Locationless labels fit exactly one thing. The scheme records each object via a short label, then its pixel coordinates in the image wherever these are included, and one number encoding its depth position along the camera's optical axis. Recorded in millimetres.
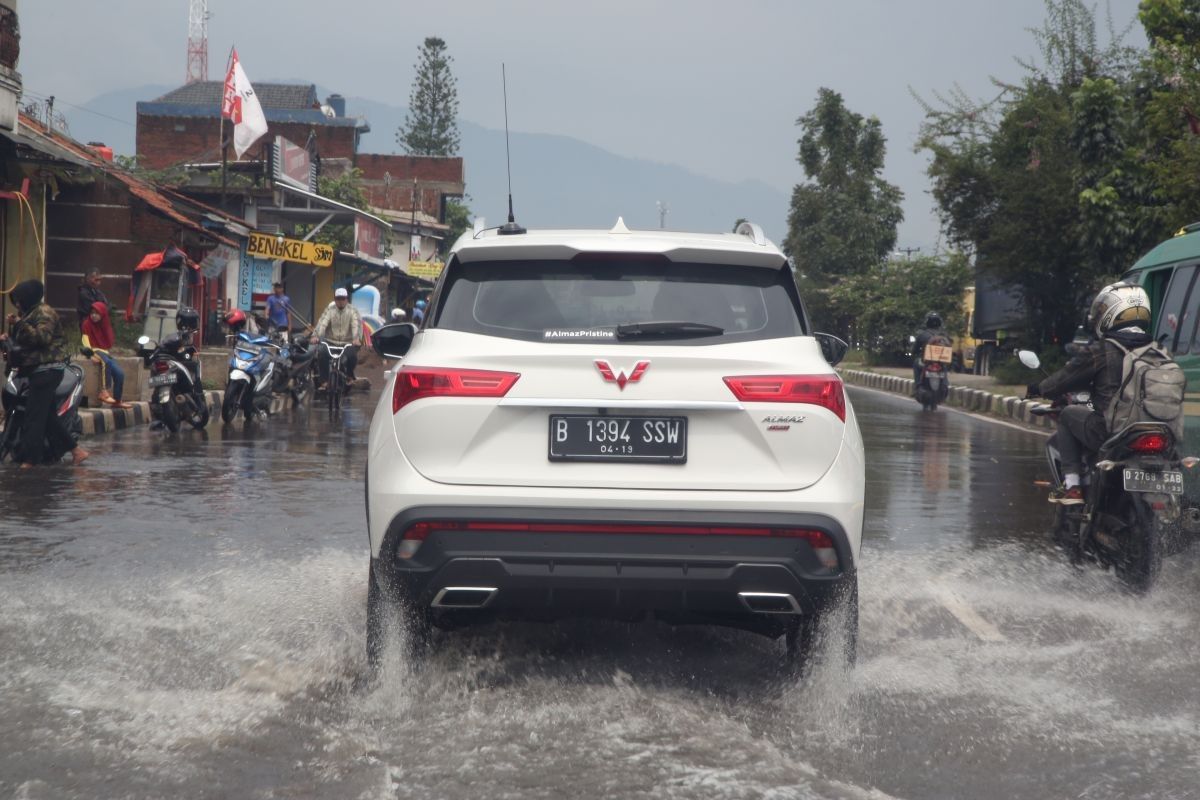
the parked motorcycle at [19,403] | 12203
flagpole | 31519
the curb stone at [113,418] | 15992
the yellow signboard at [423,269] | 51938
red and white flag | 32938
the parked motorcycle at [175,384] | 15672
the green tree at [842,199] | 63562
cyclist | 21141
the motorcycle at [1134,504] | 7008
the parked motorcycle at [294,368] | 19453
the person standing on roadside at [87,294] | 18969
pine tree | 76688
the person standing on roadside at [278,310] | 24031
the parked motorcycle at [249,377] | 17094
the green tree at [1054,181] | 25328
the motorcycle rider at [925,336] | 25406
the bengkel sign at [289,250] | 29781
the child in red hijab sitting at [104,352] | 17375
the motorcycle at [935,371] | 25047
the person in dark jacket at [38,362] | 11891
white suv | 4645
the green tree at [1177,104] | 17109
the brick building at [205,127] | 62750
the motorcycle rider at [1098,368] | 7422
